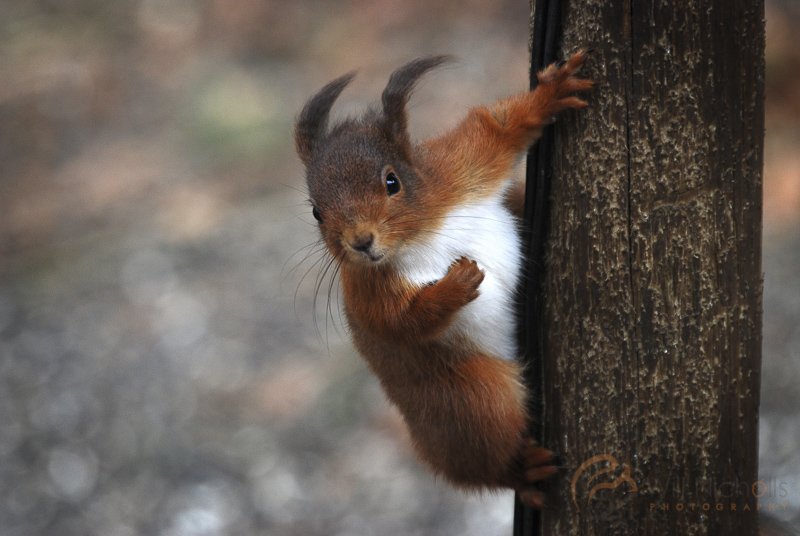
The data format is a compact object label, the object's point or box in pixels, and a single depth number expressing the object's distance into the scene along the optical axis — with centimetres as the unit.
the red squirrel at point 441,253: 332
